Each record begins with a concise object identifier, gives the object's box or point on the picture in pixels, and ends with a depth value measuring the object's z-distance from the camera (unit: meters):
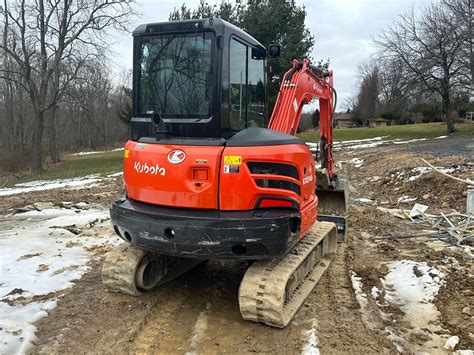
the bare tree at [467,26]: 32.16
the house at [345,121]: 81.31
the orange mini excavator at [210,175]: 4.09
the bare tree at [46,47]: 27.86
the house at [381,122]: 73.79
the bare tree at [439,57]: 33.03
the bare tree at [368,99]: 76.94
